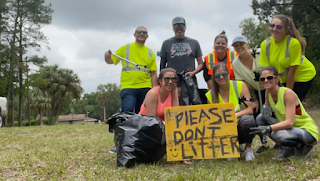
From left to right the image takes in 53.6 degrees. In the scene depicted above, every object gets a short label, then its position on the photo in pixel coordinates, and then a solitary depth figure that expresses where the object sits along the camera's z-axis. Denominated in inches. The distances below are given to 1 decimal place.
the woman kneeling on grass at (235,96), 151.8
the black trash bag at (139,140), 144.3
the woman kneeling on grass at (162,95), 162.4
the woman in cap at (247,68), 171.9
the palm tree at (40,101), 1461.6
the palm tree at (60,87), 1330.0
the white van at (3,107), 557.4
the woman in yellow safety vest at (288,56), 153.9
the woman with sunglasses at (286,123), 139.3
